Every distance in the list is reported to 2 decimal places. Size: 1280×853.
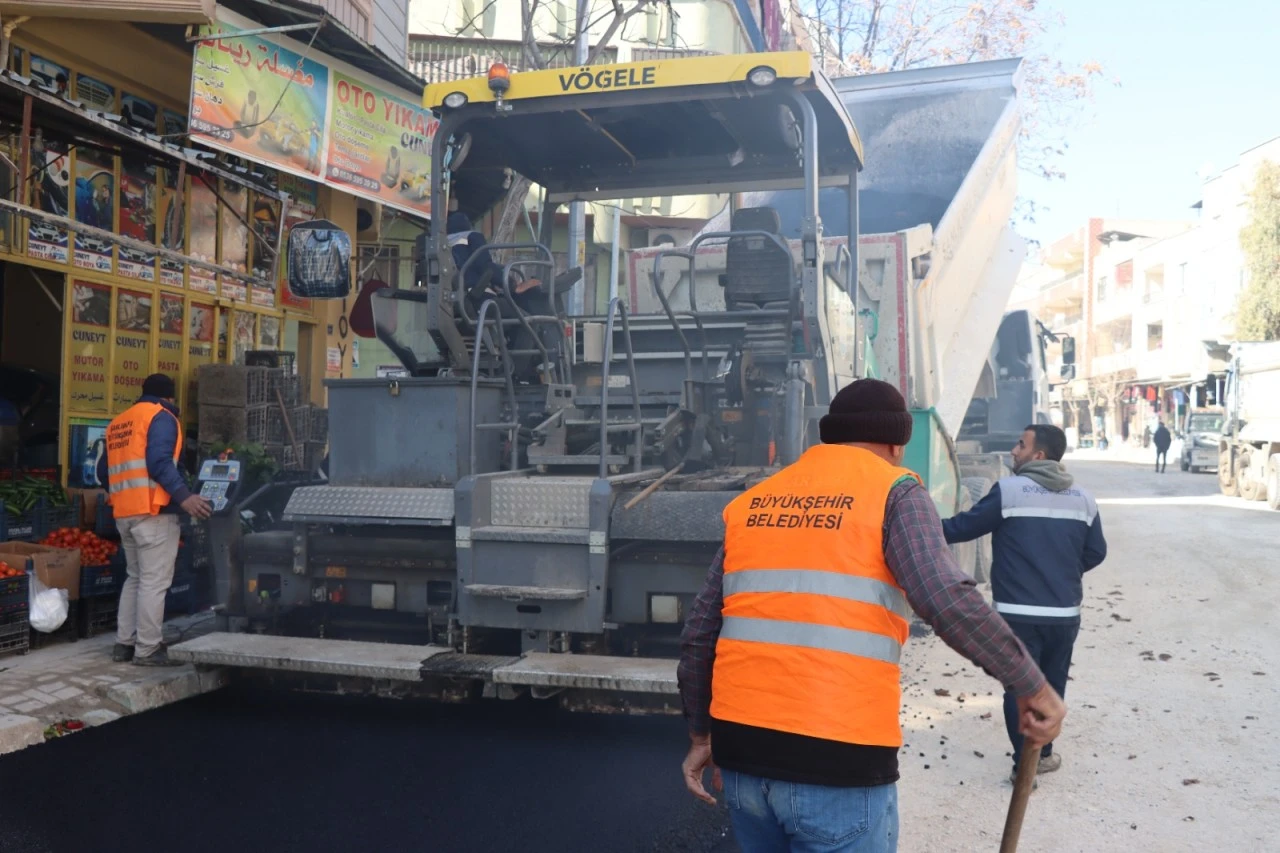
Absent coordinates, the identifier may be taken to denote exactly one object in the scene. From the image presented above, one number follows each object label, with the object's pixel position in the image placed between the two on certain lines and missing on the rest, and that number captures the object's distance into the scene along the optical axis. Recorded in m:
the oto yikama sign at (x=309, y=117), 8.85
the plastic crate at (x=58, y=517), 7.34
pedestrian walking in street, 26.62
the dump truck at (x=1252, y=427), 18.59
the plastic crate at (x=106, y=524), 7.52
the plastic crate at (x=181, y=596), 7.35
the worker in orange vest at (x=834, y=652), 2.20
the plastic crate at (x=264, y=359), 9.62
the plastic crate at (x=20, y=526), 7.07
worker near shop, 6.12
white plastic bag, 6.46
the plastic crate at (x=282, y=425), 9.39
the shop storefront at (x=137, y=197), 8.14
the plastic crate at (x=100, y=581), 6.95
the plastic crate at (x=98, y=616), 7.00
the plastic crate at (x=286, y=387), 9.27
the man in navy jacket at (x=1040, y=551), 4.52
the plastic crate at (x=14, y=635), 6.38
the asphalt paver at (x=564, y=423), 4.73
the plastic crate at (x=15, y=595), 6.32
